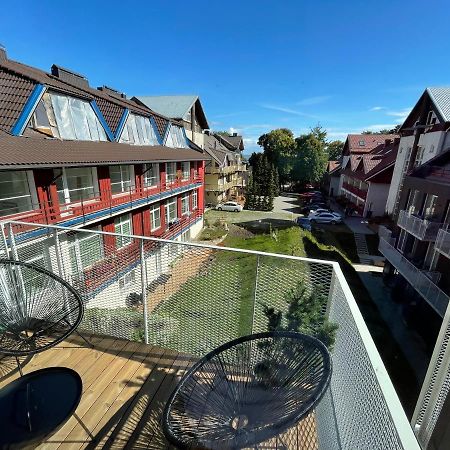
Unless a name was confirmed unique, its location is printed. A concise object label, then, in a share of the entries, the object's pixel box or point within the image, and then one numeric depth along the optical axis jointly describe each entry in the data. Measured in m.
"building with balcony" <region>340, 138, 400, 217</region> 25.72
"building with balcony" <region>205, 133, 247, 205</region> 32.28
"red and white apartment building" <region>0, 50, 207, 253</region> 8.60
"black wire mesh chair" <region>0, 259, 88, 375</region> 2.82
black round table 2.03
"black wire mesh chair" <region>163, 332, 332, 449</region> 1.81
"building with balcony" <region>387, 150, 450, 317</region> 11.50
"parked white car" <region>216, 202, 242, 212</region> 32.58
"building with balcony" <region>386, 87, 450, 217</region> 14.20
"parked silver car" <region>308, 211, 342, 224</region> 26.97
